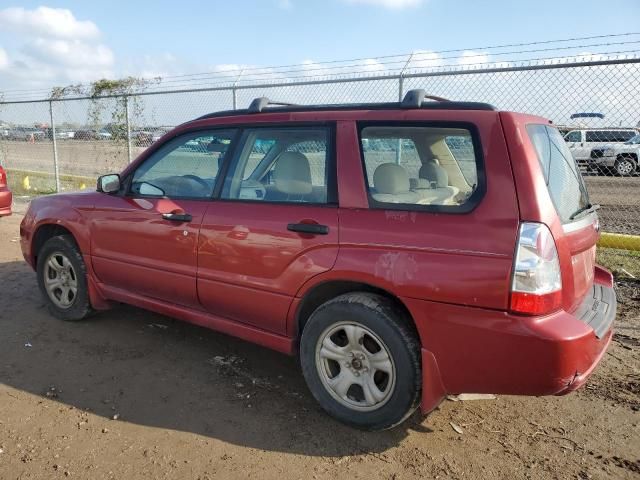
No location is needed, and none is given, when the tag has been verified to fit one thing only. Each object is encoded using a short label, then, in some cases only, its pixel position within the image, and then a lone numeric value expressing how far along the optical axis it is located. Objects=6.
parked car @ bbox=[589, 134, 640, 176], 12.77
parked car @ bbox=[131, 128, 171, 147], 9.62
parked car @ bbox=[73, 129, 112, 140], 10.98
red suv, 2.44
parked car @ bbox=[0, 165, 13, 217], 7.95
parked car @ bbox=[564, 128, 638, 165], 11.08
